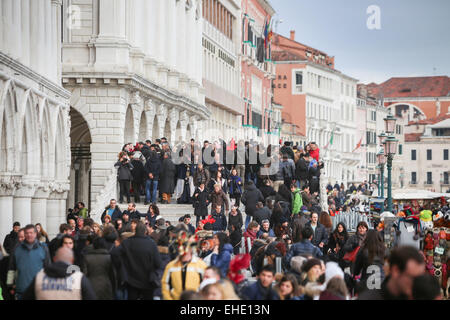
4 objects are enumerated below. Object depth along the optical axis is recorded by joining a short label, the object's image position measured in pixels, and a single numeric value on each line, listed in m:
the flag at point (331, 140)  115.00
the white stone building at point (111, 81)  41.16
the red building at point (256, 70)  81.62
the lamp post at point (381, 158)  51.72
